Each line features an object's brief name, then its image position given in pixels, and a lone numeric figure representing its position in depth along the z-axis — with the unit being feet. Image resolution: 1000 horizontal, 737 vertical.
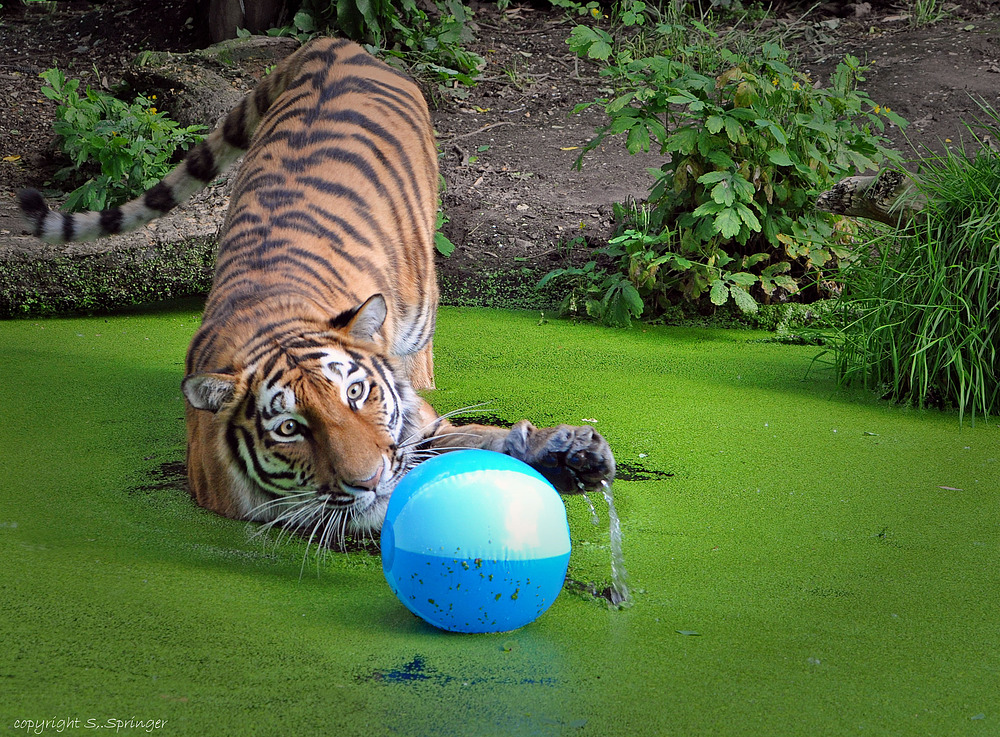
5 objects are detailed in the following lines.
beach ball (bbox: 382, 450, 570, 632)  13.12
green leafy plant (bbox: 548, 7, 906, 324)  31.63
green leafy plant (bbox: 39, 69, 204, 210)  38.29
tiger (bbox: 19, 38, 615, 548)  16.37
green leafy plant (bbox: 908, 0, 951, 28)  61.00
